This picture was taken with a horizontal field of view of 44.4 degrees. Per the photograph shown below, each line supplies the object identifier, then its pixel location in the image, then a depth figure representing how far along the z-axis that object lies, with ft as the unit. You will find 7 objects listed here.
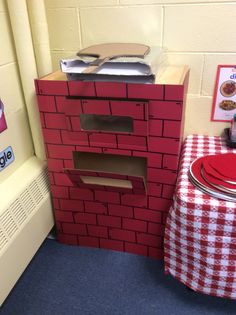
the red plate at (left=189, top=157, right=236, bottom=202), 3.00
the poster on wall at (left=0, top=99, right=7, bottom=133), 3.67
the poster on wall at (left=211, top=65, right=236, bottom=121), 3.97
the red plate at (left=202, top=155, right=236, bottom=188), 3.11
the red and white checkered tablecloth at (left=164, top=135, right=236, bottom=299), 3.01
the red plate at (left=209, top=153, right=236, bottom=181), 3.19
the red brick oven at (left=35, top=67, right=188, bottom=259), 3.30
